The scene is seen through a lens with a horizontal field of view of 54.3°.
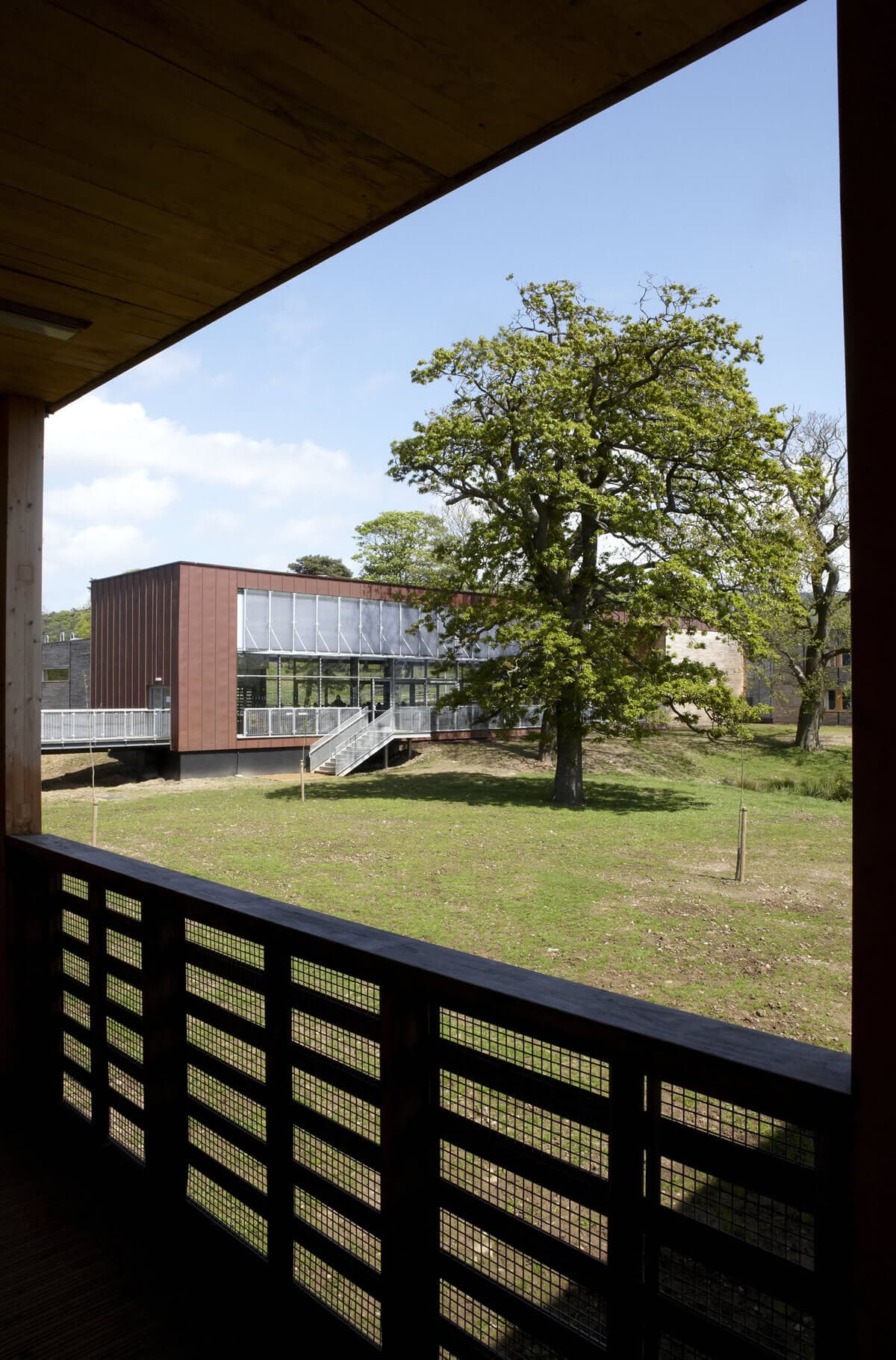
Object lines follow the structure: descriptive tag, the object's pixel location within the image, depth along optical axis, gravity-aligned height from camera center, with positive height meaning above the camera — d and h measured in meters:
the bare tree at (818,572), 18.53 +2.41
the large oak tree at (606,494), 14.49 +3.21
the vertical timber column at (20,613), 2.81 +0.22
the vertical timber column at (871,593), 0.82 +0.08
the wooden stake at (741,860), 9.43 -1.97
